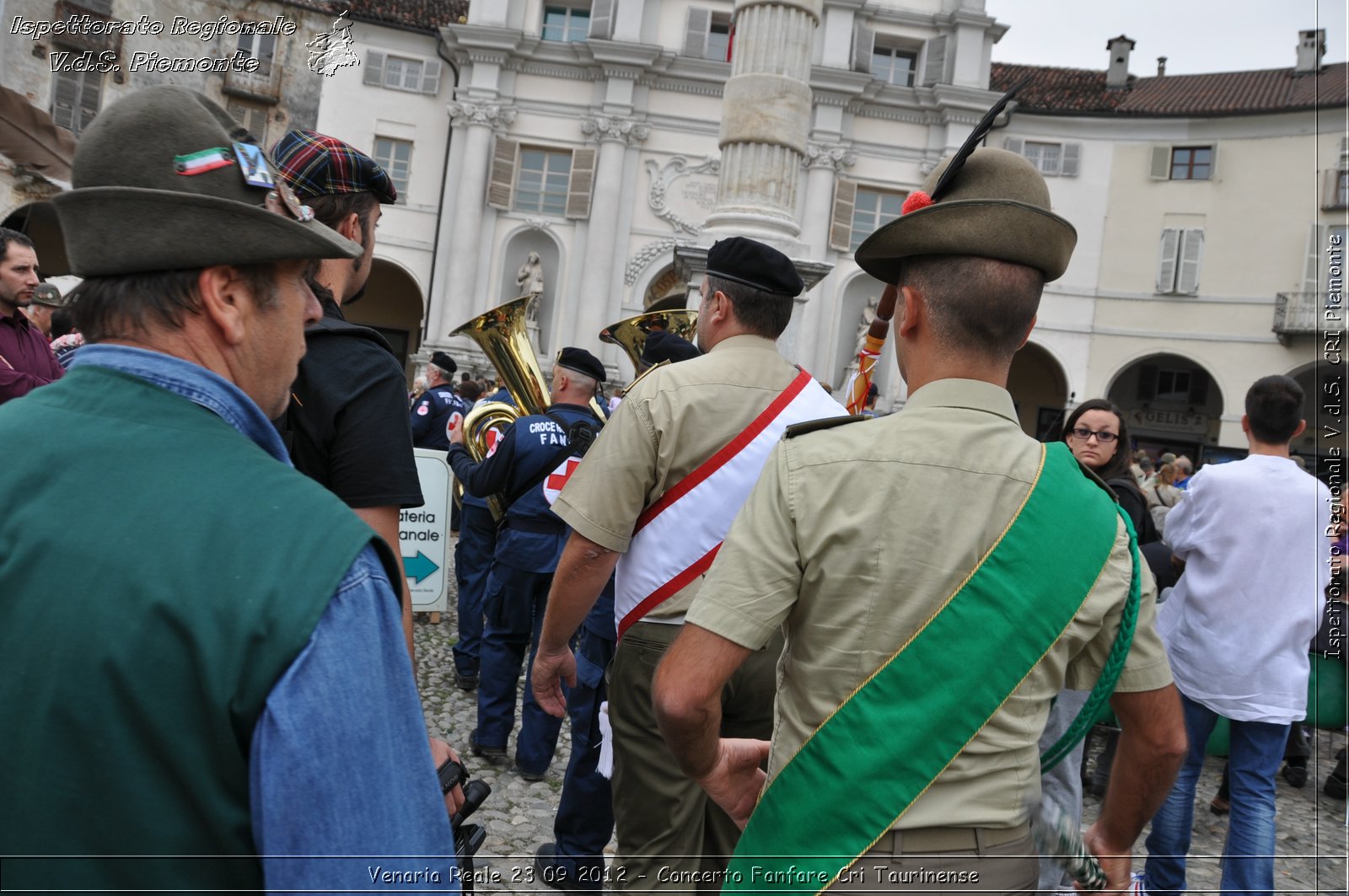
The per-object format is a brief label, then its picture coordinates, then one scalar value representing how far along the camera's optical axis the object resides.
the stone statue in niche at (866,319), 23.40
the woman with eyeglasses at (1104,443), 4.50
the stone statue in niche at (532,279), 23.70
